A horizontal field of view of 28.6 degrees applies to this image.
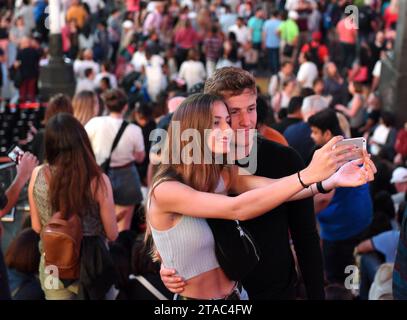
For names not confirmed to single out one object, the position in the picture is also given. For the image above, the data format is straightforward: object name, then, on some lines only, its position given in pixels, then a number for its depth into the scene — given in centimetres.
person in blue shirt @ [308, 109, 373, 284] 543
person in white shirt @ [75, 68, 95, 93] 1243
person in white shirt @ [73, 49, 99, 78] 1342
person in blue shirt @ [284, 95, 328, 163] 629
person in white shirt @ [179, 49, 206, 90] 1339
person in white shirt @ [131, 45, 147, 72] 1431
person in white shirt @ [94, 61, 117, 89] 1269
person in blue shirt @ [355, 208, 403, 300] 529
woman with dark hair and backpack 423
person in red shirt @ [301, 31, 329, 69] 1393
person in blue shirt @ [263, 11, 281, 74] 1605
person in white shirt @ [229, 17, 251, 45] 1656
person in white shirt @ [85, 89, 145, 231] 659
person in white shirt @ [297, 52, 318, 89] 1229
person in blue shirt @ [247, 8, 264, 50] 1666
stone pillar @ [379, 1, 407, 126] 1121
